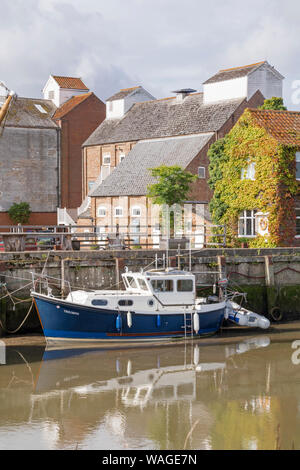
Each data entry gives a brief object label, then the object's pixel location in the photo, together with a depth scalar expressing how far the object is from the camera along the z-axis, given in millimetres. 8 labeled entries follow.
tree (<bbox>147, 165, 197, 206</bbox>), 42750
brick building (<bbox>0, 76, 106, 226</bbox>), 63156
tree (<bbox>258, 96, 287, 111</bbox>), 48406
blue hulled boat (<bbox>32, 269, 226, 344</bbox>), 26000
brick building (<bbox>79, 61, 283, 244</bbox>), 48344
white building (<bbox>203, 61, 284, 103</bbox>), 50125
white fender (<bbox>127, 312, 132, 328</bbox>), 26270
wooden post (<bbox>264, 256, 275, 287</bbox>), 32125
